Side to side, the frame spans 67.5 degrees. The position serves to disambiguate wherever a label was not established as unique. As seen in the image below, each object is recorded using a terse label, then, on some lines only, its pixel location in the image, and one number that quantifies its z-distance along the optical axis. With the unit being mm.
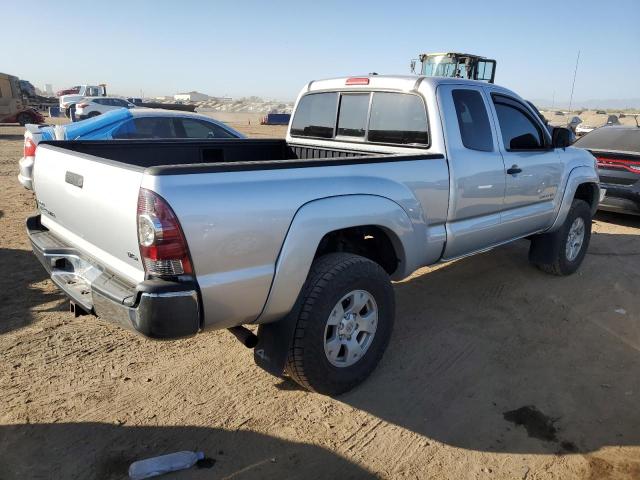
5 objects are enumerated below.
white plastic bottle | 2412
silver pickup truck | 2293
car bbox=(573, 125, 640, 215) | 7672
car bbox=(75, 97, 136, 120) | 19766
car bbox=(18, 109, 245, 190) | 7660
